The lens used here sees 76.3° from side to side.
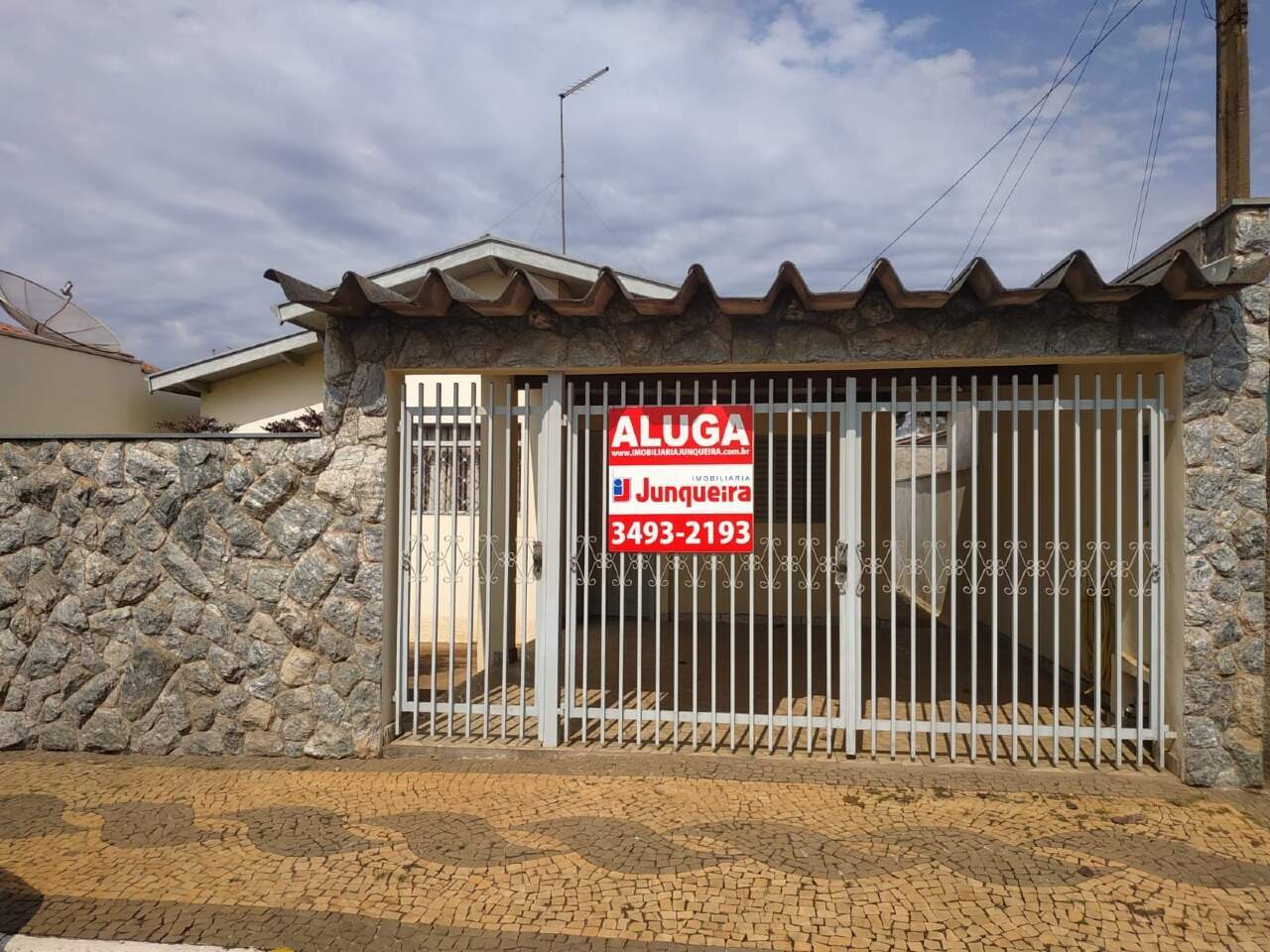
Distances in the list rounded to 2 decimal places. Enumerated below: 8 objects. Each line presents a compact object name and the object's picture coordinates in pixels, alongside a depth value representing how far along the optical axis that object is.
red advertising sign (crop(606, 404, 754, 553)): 5.35
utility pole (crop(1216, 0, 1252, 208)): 6.46
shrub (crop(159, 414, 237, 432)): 10.73
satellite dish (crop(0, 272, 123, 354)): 10.38
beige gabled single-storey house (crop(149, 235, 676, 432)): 8.66
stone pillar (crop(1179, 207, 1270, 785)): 4.71
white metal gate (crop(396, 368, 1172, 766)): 5.00
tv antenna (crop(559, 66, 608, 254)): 10.85
